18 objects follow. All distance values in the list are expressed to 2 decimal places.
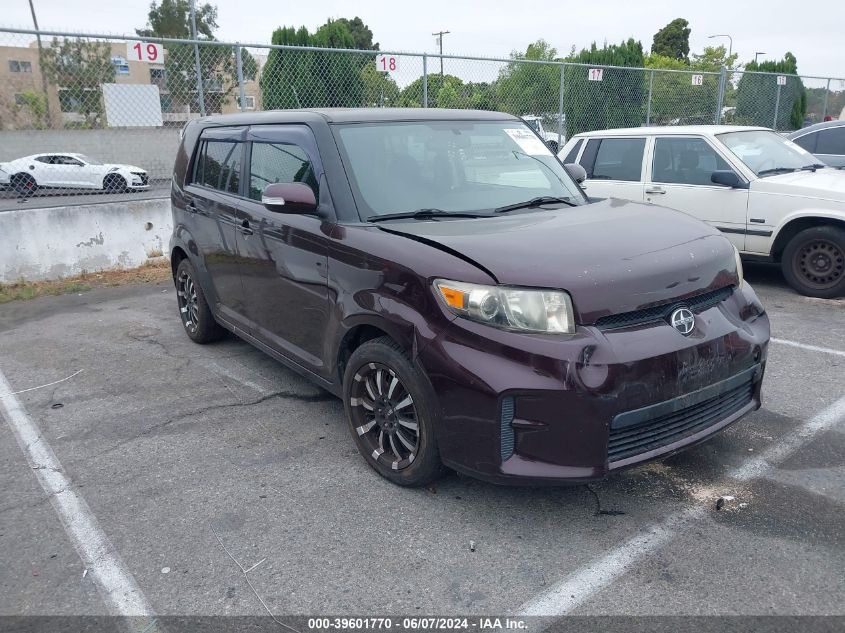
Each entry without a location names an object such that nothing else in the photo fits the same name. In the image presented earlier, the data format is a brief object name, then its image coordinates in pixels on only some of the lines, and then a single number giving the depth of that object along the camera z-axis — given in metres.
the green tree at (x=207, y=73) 9.12
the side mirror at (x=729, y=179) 7.08
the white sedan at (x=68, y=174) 8.09
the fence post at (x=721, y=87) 15.38
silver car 10.19
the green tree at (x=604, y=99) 13.67
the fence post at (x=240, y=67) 9.02
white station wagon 6.86
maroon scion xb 2.87
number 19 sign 8.38
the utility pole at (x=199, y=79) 8.83
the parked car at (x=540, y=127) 13.18
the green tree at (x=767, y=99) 18.09
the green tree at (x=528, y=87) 12.43
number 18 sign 10.29
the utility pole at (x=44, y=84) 8.48
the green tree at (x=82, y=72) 8.53
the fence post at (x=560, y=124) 12.49
